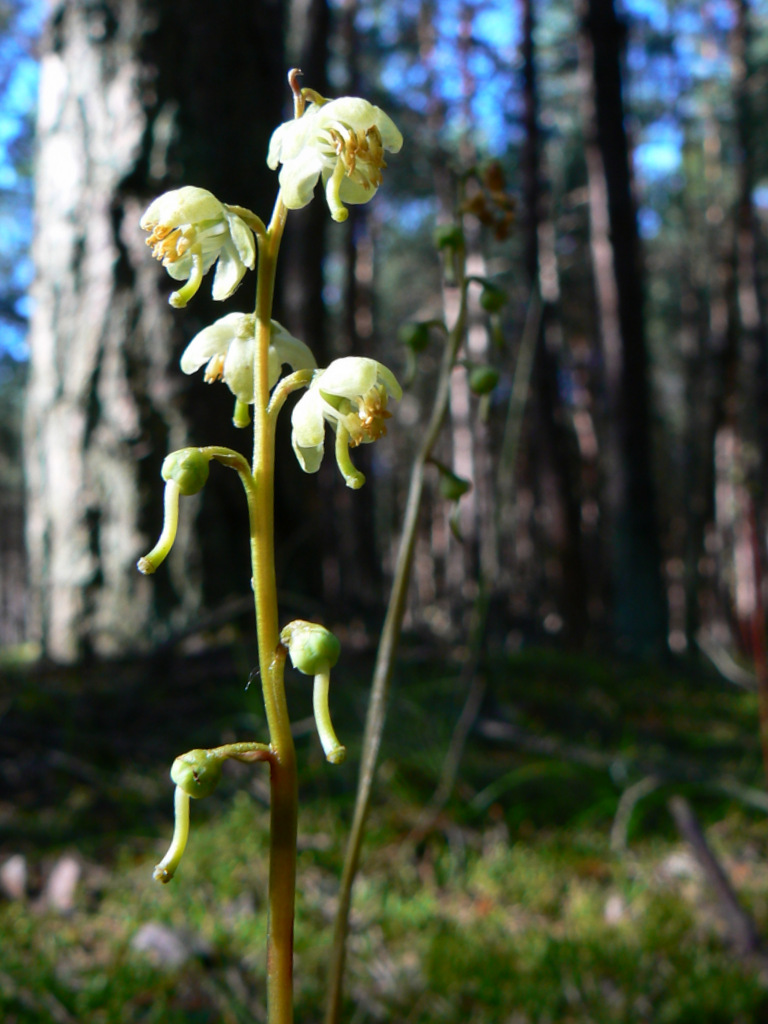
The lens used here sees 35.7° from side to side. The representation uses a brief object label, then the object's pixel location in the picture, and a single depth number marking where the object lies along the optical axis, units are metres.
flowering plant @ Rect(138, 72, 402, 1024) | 0.09
